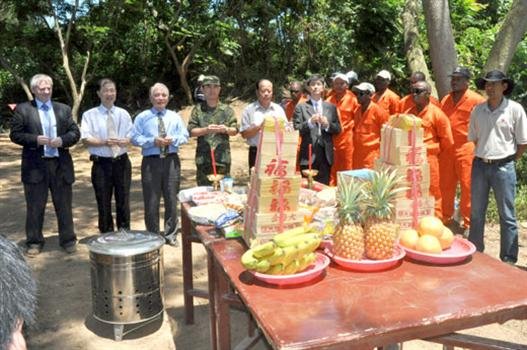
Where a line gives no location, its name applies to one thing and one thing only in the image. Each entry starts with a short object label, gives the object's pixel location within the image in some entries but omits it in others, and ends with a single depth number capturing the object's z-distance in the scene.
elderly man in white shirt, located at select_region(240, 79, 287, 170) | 5.02
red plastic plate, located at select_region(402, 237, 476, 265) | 2.07
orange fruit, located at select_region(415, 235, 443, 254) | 2.10
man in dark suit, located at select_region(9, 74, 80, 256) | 4.74
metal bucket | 3.43
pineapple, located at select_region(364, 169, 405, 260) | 2.01
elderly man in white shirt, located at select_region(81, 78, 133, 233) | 5.07
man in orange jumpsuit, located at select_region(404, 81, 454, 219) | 5.34
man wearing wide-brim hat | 4.35
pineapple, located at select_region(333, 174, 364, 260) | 2.01
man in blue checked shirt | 4.94
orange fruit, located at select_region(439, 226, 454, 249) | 2.17
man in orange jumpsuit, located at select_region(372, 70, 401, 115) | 6.51
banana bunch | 1.86
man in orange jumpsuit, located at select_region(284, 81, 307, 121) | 7.32
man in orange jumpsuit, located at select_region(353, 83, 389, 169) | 6.06
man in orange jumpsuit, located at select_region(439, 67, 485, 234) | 5.50
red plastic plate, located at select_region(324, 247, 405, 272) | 2.00
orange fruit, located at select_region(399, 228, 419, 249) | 2.16
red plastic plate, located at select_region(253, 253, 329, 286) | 1.86
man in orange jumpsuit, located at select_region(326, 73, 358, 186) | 6.32
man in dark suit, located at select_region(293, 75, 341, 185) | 5.41
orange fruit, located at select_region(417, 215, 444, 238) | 2.17
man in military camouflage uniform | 4.97
